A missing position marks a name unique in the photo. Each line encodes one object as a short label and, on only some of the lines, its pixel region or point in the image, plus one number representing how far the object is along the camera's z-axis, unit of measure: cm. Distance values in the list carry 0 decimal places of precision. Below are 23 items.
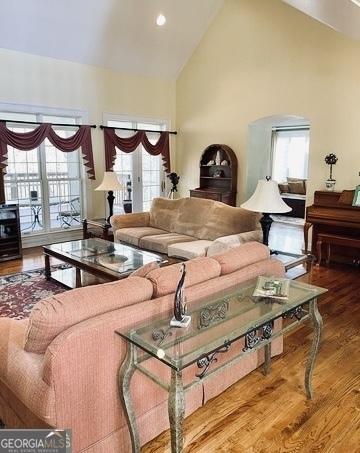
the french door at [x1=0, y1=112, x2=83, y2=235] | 600
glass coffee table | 375
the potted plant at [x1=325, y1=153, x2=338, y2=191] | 539
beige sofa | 442
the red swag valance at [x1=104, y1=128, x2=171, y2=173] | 682
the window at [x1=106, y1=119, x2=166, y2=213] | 730
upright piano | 492
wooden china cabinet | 705
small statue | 781
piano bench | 487
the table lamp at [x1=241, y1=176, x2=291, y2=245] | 349
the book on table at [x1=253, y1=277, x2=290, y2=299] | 215
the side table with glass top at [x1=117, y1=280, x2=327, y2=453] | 152
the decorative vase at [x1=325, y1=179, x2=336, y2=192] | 538
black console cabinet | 543
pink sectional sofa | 153
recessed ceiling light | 631
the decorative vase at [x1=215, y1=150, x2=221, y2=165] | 736
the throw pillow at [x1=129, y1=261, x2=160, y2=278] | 209
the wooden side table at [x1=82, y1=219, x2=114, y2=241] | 550
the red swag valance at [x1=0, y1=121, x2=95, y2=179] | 555
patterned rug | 369
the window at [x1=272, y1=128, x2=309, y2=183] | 962
